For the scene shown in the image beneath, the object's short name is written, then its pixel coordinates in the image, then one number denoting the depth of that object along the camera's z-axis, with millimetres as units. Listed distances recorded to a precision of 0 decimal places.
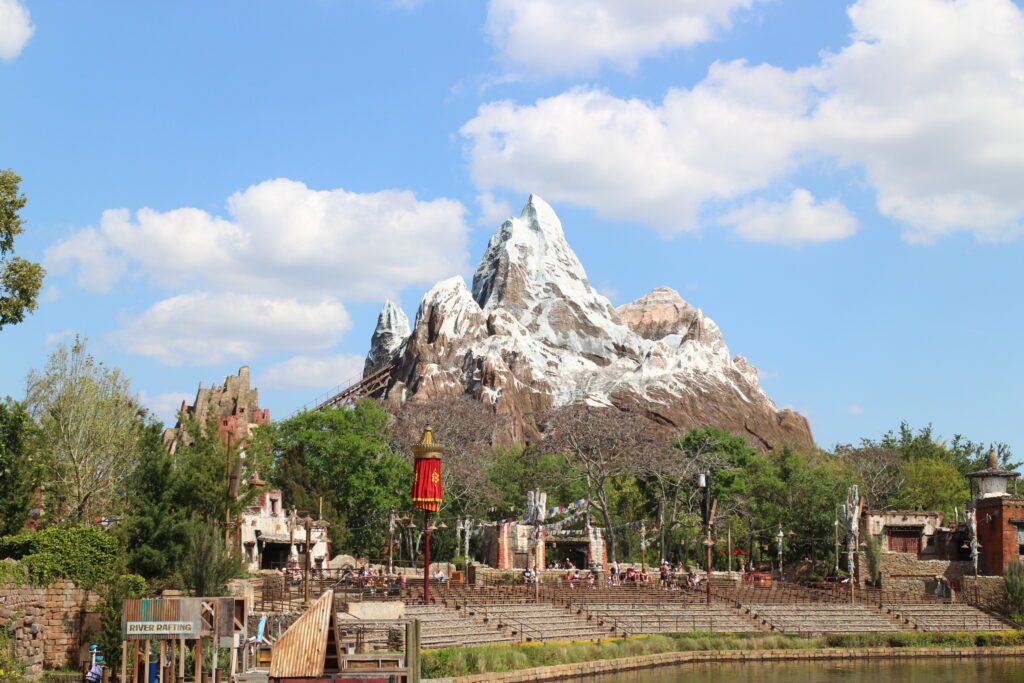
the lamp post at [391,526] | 57981
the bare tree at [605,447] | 70750
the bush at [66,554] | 28375
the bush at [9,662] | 24953
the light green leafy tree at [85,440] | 46469
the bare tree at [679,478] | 73750
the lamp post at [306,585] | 37875
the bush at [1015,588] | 54844
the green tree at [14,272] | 27547
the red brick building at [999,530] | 61844
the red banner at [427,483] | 45000
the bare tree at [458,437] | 74625
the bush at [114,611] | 27234
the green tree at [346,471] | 71562
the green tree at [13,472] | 32094
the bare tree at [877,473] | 88312
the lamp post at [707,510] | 49719
